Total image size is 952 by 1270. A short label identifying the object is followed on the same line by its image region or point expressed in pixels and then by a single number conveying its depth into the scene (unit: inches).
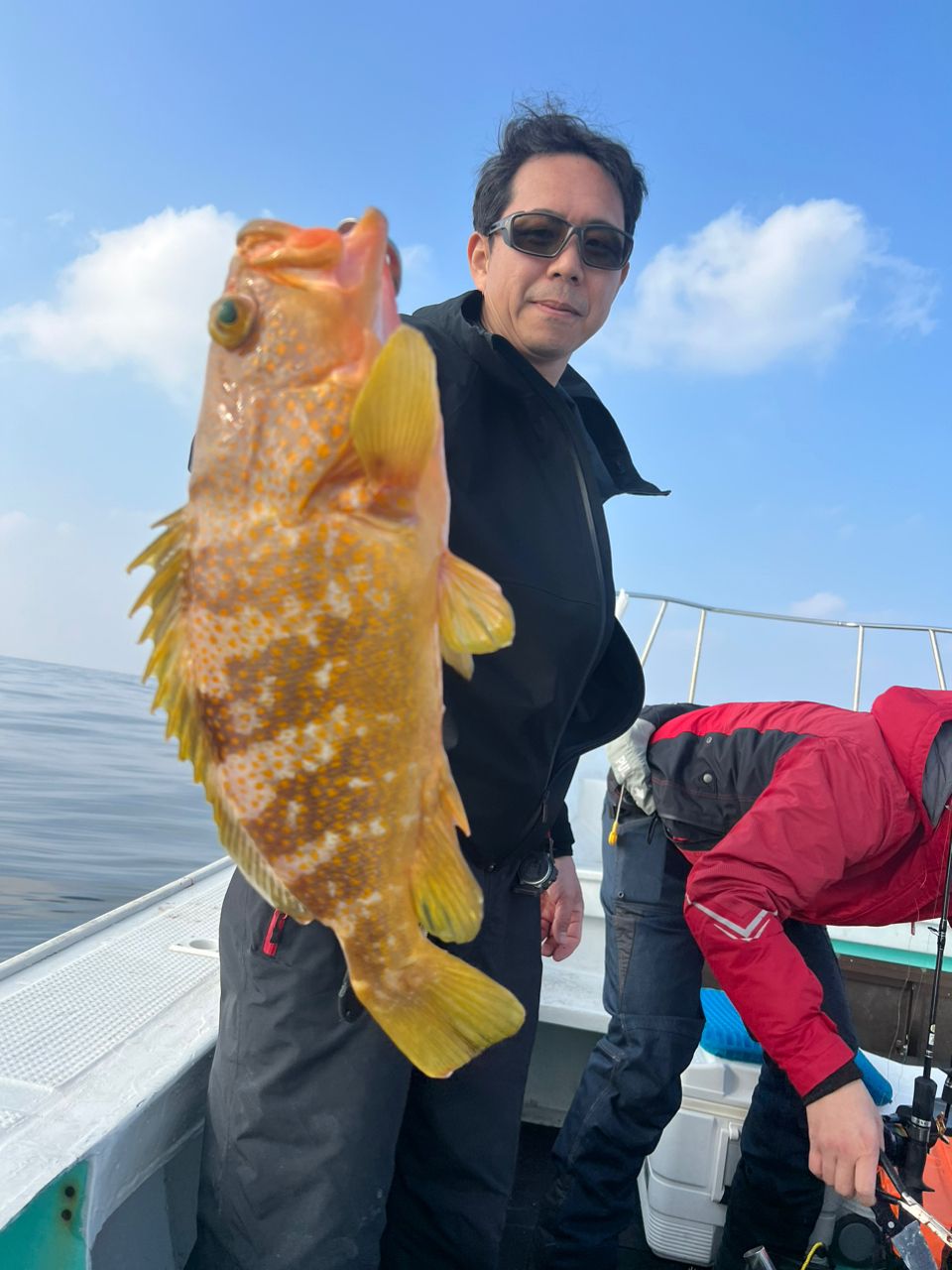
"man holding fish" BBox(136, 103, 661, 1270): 47.9
